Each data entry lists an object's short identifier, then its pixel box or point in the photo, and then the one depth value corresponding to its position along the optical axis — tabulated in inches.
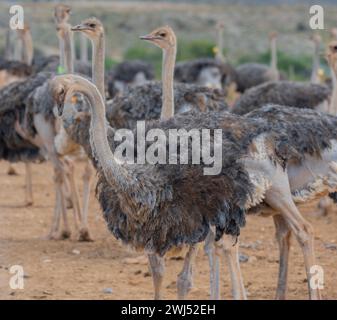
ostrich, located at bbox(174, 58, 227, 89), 685.3
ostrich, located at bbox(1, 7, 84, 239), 365.4
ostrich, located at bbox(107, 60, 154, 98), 719.1
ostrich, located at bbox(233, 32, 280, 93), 744.2
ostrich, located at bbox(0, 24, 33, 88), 566.9
